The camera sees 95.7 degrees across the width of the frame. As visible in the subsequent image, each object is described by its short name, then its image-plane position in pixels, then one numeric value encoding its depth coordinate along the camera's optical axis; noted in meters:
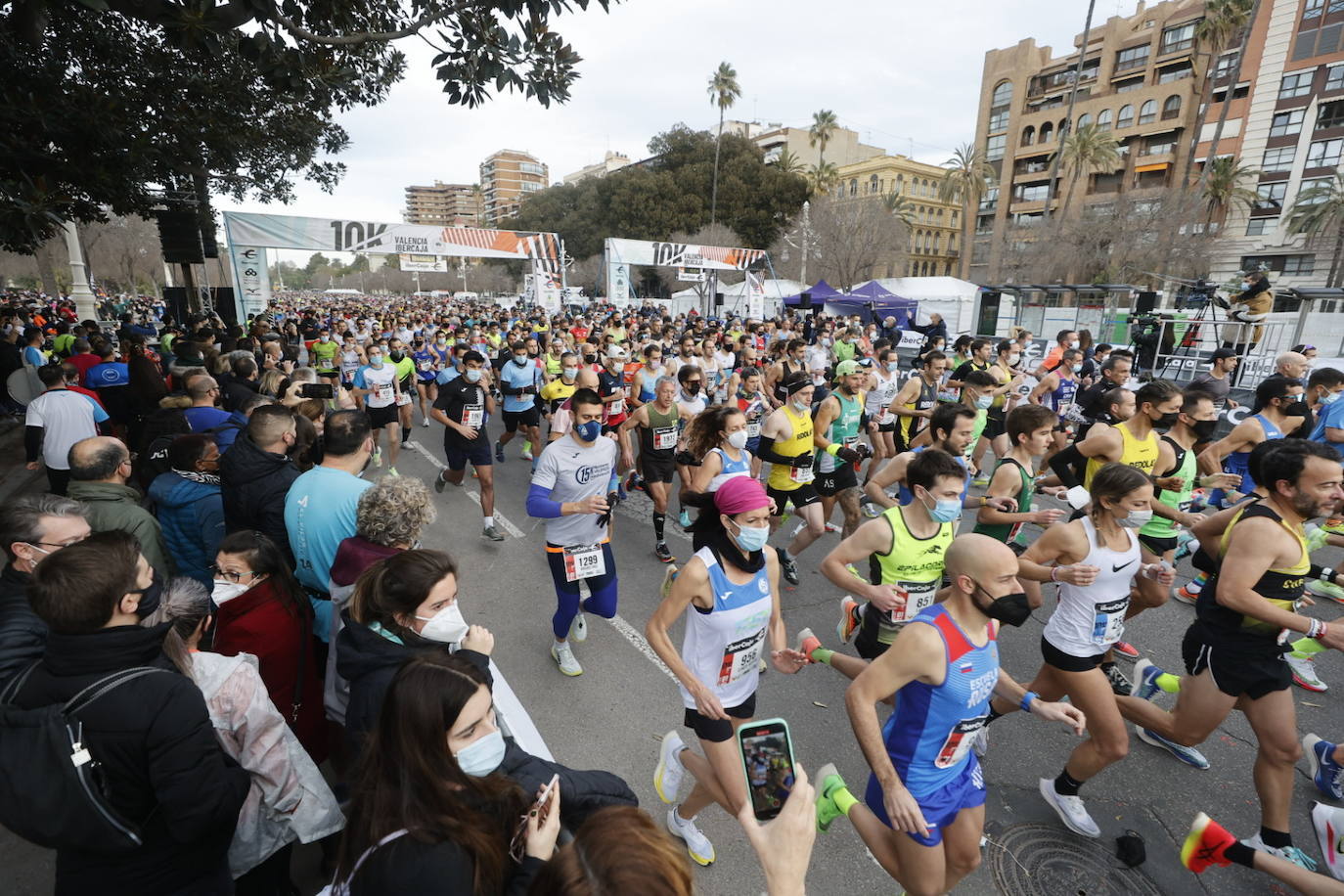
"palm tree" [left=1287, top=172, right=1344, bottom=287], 33.88
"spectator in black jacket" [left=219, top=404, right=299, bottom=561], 3.44
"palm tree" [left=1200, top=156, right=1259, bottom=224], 37.91
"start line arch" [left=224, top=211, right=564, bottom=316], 14.25
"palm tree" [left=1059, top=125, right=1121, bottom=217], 42.22
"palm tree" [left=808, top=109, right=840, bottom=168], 57.50
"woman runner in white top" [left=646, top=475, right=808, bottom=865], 2.65
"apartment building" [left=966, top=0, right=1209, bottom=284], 43.19
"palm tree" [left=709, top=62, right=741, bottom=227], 54.56
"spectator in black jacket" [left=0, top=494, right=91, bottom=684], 2.21
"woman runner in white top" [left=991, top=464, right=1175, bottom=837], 2.99
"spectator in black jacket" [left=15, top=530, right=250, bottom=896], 1.64
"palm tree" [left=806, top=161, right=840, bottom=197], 51.50
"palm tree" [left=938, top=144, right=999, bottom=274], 48.62
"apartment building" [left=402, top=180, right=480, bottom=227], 176.12
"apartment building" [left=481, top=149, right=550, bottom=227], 147.88
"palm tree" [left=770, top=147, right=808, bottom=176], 48.76
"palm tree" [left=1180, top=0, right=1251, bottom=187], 37.39
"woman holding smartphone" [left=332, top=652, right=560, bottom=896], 1.31
